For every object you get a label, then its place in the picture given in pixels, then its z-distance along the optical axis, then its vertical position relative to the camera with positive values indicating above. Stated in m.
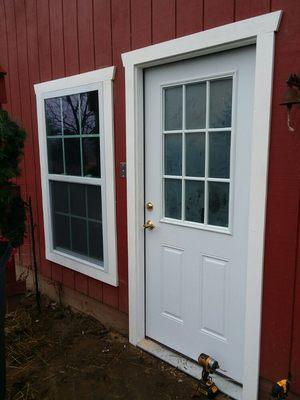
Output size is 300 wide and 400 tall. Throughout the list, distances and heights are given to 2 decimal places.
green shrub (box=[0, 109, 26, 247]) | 2.50 -0.26
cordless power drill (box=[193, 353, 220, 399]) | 2.12 -1.43
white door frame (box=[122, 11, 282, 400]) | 1.78 +0.08
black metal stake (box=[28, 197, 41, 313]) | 3.32 -1.07
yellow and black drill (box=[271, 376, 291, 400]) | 1.70 -1.20
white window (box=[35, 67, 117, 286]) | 2.72 -0.20
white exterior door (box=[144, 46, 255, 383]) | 2.03 -0.34
